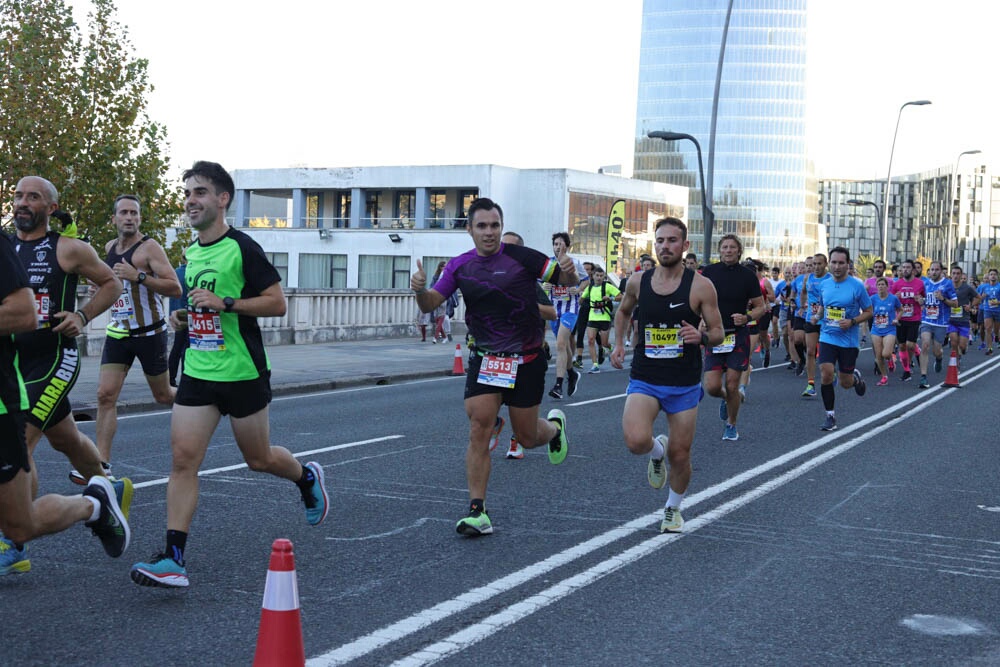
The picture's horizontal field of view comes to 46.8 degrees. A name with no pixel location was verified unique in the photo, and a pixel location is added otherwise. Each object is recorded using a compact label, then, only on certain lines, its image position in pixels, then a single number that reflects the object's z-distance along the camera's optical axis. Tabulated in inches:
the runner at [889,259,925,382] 786.8
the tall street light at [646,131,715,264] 1068.4
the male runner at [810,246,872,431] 502.6
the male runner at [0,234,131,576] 173.5
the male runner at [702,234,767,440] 455.2
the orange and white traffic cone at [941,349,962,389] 747.4
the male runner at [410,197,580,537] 266.1
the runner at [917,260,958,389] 805.9
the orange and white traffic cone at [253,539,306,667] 142.5
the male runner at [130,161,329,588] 213.5
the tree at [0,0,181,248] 976.3
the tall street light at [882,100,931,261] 1590.2
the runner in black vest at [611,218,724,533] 274.5
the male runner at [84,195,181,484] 322.3
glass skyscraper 6067.9
